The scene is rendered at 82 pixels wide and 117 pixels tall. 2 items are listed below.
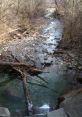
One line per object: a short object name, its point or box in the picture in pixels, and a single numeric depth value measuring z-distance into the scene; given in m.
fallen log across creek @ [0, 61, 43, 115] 4.50
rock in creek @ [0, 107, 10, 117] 3.09
